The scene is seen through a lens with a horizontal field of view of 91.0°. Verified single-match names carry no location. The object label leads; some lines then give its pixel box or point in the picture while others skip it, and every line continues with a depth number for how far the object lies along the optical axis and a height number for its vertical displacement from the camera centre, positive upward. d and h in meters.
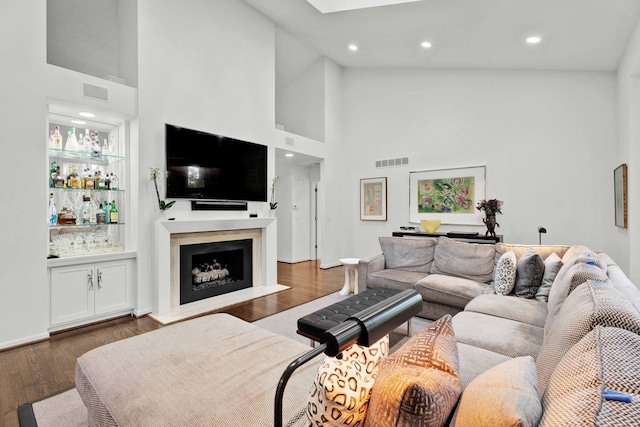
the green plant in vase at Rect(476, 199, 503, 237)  4.79 -0.02
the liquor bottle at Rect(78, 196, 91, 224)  3.46 -0.02
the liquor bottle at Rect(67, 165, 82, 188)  3.35 +0.35
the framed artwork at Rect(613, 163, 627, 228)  3.63 +0.20
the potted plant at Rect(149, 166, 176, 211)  3.64 +0.37
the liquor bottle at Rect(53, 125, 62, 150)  3.30 +0.76
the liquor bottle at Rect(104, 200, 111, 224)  3.62 +0.01
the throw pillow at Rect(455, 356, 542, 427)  0.67 -0.45
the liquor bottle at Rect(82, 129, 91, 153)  3.49 +0.75
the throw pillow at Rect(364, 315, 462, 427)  0.73 -0.43
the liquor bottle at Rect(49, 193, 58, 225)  3.24 -0.01
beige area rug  1.81 -1.22
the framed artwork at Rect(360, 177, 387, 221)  6.41 +0.25
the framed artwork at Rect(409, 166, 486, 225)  5.38 +0.29
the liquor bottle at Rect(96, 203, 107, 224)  3.56 -0.05
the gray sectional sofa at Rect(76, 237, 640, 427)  0.71 -0.50
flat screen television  3.87 +0.61
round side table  4.42 -0.96
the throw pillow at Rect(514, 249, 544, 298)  2.71 -0.57
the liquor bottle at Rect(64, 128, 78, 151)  3.38 +0.75
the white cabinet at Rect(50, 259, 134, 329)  3.08 -0.84
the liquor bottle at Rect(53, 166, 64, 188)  3.26 +0.32
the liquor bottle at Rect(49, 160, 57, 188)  3.23 +0.40
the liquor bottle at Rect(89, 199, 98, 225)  3.51 -0.01
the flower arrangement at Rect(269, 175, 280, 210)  5.01 +0.32
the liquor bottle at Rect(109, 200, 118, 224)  3.63 -0.04
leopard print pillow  0.78 -0.46
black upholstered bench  2.29 -0.82
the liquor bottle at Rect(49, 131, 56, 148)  3.27 +0.73
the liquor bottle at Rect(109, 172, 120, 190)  3.66 +0.35
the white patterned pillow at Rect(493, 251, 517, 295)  2.82 -0.58
